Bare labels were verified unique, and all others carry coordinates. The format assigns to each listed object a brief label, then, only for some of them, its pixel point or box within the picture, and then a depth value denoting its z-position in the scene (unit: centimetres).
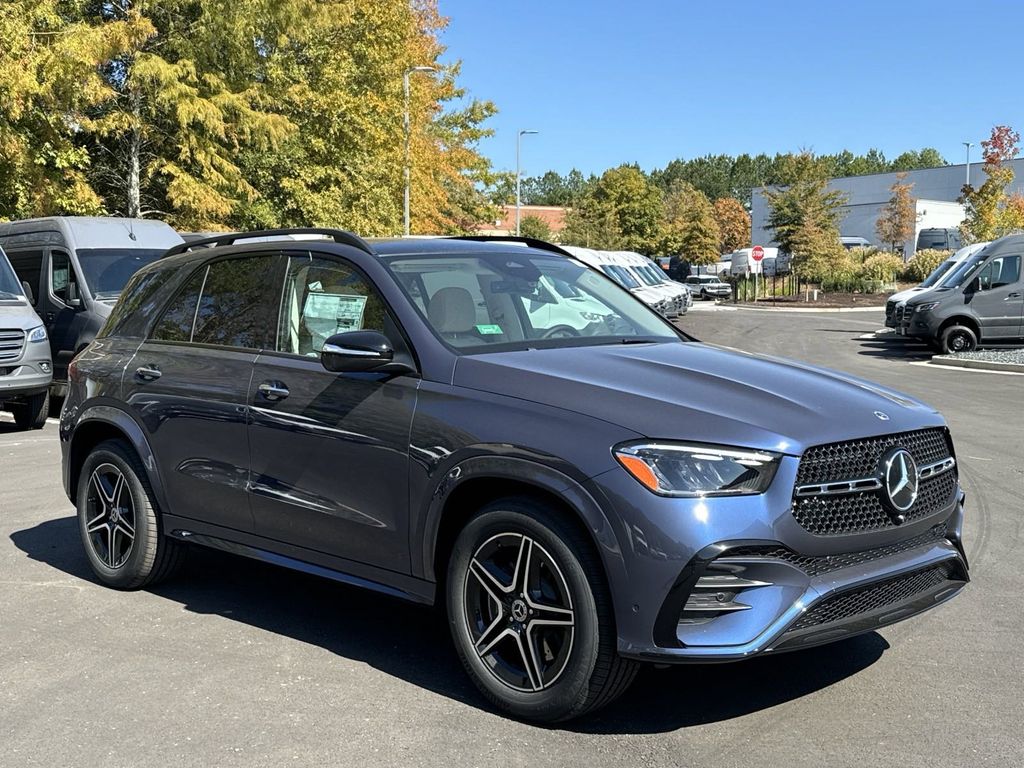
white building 8212
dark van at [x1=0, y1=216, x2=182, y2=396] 1379
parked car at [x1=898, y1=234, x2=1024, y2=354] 2166
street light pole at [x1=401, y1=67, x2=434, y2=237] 3108
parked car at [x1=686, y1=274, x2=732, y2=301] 5697
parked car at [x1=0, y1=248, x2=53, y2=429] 1207
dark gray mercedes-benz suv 365
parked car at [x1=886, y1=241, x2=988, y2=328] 2417
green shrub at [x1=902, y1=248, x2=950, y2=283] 5016
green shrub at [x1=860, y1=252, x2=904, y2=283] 5222
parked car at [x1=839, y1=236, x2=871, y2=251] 7062
